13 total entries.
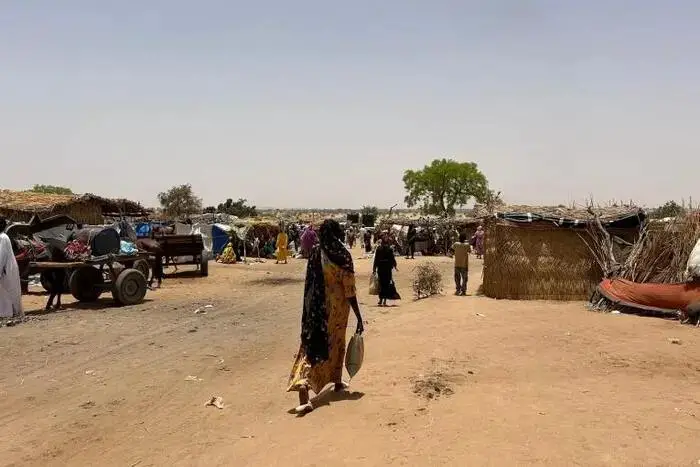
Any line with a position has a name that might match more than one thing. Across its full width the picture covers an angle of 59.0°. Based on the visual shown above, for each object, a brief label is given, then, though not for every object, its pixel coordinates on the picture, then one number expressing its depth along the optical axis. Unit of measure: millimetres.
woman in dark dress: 14109
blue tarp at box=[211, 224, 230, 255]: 30188
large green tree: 66250
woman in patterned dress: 5703
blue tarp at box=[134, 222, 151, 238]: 28500
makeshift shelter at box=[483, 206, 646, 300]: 14078
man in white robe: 10664
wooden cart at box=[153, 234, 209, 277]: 20766
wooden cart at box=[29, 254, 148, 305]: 13102
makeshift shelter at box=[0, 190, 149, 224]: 21359
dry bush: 15156
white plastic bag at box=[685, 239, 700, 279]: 10844
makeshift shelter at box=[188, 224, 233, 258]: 29766
